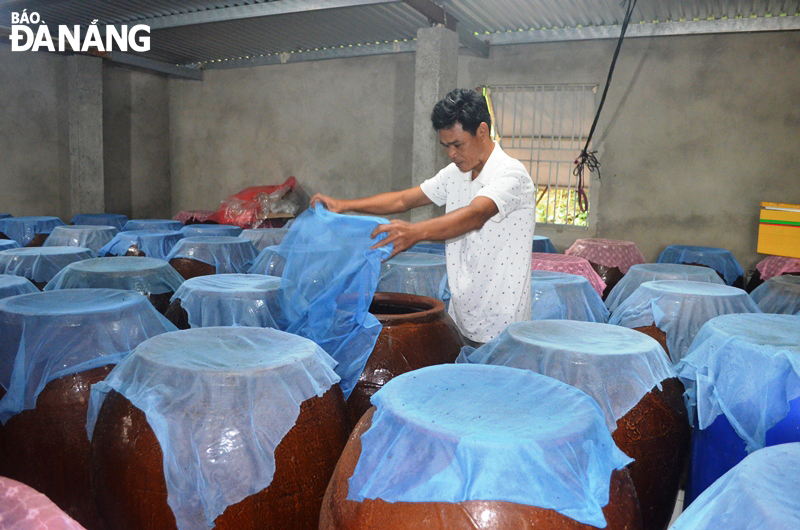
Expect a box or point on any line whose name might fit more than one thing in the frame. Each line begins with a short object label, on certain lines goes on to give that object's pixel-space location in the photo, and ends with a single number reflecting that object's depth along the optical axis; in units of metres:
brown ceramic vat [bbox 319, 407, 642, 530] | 1.30
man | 2.27
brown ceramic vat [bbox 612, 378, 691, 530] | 1.99
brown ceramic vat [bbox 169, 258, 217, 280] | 4.21
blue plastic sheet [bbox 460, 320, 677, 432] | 1.99
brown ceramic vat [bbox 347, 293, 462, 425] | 2.26
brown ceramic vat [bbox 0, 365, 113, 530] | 2.21
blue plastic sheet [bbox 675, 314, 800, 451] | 1.90
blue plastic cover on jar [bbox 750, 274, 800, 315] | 3.48
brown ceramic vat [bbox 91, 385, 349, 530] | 1.70
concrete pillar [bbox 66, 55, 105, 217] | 9.30
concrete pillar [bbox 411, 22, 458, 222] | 6.93
